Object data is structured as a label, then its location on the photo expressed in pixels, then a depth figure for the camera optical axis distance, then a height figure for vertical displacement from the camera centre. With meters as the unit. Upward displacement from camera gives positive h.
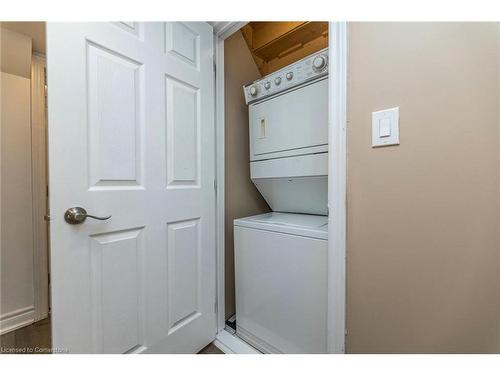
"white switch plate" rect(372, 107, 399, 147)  0.69 +0.20
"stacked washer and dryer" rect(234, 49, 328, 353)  0.99 -0.22
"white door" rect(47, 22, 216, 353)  0.72 +0.01
